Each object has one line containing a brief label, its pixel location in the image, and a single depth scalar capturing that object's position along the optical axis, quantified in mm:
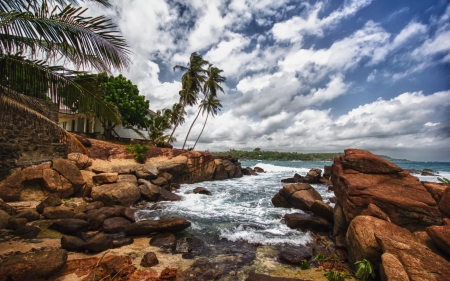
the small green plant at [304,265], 5027
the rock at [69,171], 10852
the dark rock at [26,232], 6072
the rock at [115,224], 6905
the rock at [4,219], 6484
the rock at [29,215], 7316
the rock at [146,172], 14890
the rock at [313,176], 22500
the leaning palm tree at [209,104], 33788
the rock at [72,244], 5434
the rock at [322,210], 8578
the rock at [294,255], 5293
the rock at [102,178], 11870
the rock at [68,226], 6715
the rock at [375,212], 5883
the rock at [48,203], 8211
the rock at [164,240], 6059
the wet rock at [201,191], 14642
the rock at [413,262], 3486
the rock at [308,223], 7781
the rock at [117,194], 10117
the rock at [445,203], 5695
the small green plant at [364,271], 4316
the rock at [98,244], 5355
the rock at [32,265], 3729
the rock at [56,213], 7777
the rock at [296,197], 10531
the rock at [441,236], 4223
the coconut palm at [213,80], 31516
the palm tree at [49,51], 4367
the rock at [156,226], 6648
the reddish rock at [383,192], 5809
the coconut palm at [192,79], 29359
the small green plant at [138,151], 18281
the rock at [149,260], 4843
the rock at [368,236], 4532
